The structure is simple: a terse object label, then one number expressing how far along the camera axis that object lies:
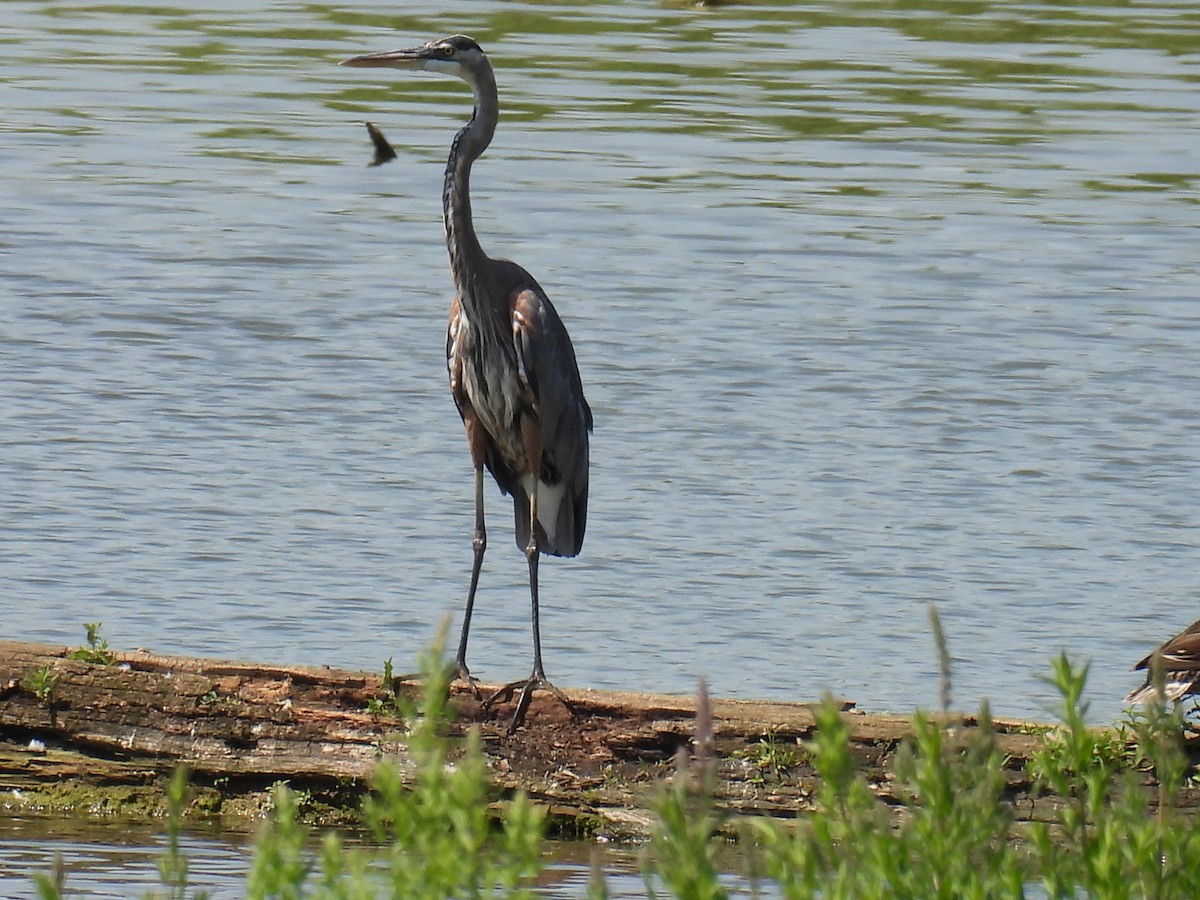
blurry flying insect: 28.92
